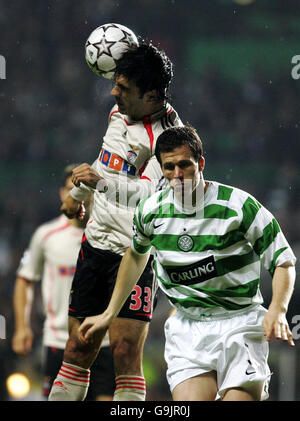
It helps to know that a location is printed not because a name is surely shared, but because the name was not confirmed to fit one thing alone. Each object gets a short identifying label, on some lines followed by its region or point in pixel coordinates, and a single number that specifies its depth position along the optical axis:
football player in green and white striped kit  7.12
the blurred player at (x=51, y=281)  11.74
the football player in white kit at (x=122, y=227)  8.44
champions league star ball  8.69
